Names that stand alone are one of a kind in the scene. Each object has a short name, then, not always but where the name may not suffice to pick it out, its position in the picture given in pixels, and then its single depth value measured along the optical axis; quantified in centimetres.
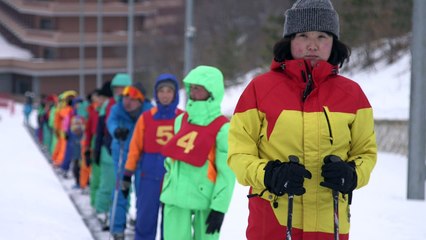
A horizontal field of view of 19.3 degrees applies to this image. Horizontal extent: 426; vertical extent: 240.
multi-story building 11390
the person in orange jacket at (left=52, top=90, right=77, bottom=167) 2735
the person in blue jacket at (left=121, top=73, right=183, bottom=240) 1171
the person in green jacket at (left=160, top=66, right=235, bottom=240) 957
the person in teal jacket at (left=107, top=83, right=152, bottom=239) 1396
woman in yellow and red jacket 568
